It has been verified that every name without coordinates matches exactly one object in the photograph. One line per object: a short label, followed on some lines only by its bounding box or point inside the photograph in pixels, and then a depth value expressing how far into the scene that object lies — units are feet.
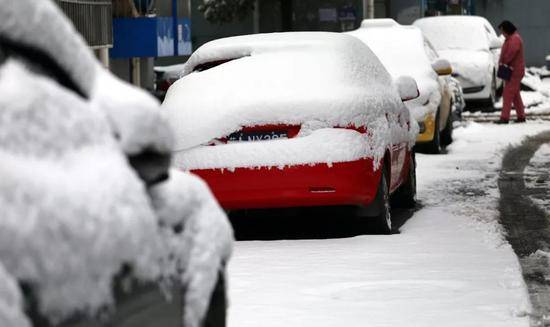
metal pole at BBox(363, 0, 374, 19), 113.19
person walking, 79.10
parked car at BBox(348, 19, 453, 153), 56.03
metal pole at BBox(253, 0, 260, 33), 149.07
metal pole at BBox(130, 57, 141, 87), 96.37
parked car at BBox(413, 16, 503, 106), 89.04
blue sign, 85.97
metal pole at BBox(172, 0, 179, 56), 94.48
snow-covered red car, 32.81
